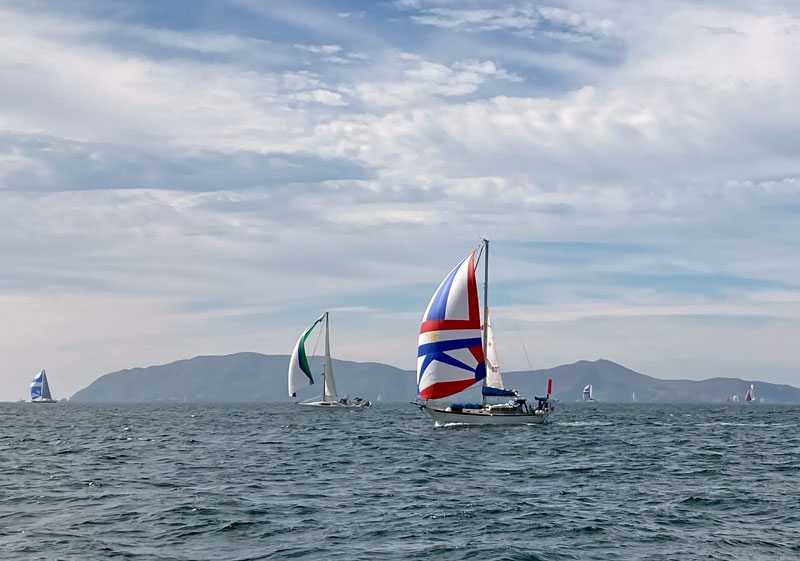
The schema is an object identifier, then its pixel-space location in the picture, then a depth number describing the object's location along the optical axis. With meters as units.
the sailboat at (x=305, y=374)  152.25
